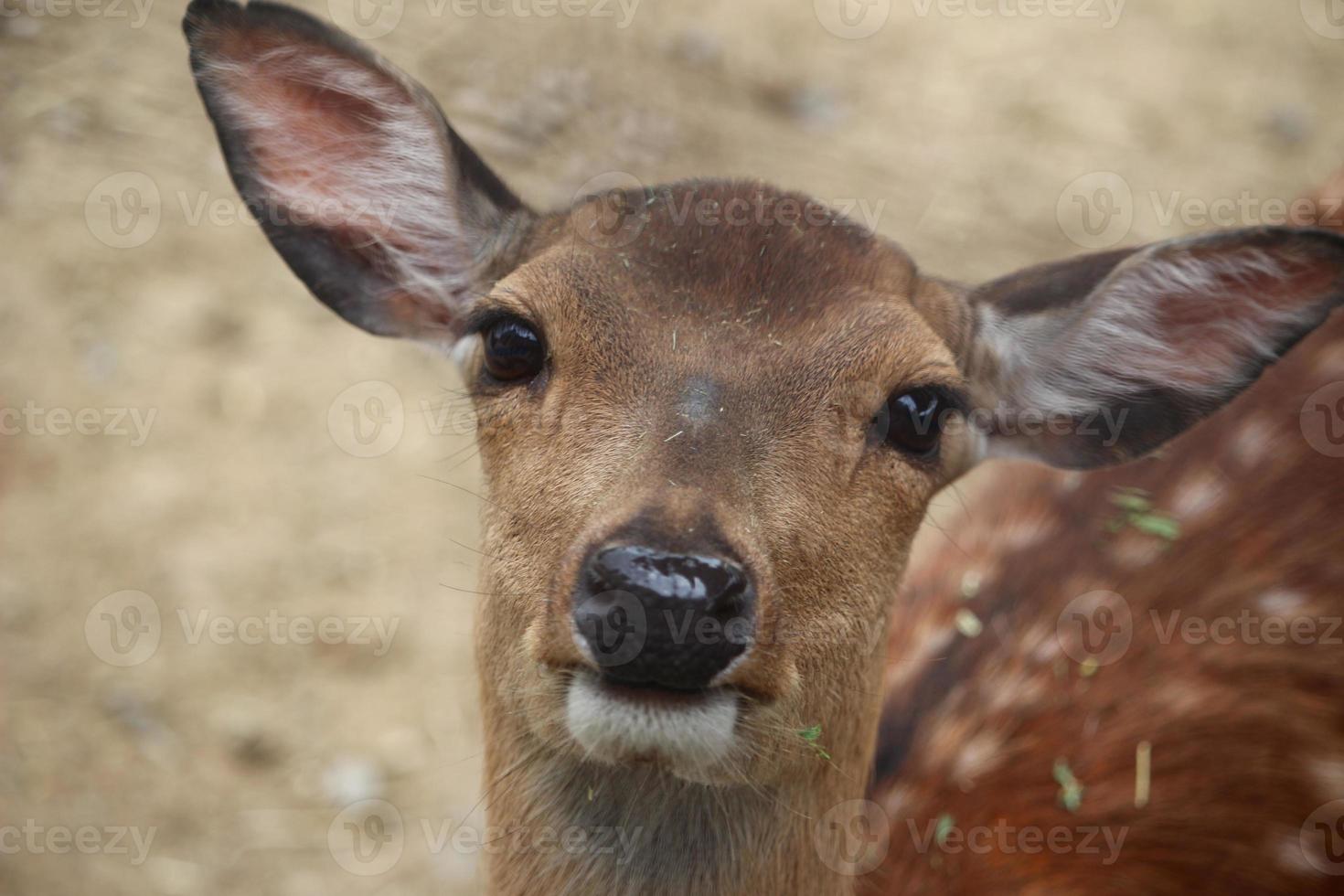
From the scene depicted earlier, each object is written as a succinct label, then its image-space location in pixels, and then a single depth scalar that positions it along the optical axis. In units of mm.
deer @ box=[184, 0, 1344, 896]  3605
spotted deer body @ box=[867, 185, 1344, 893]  3776
